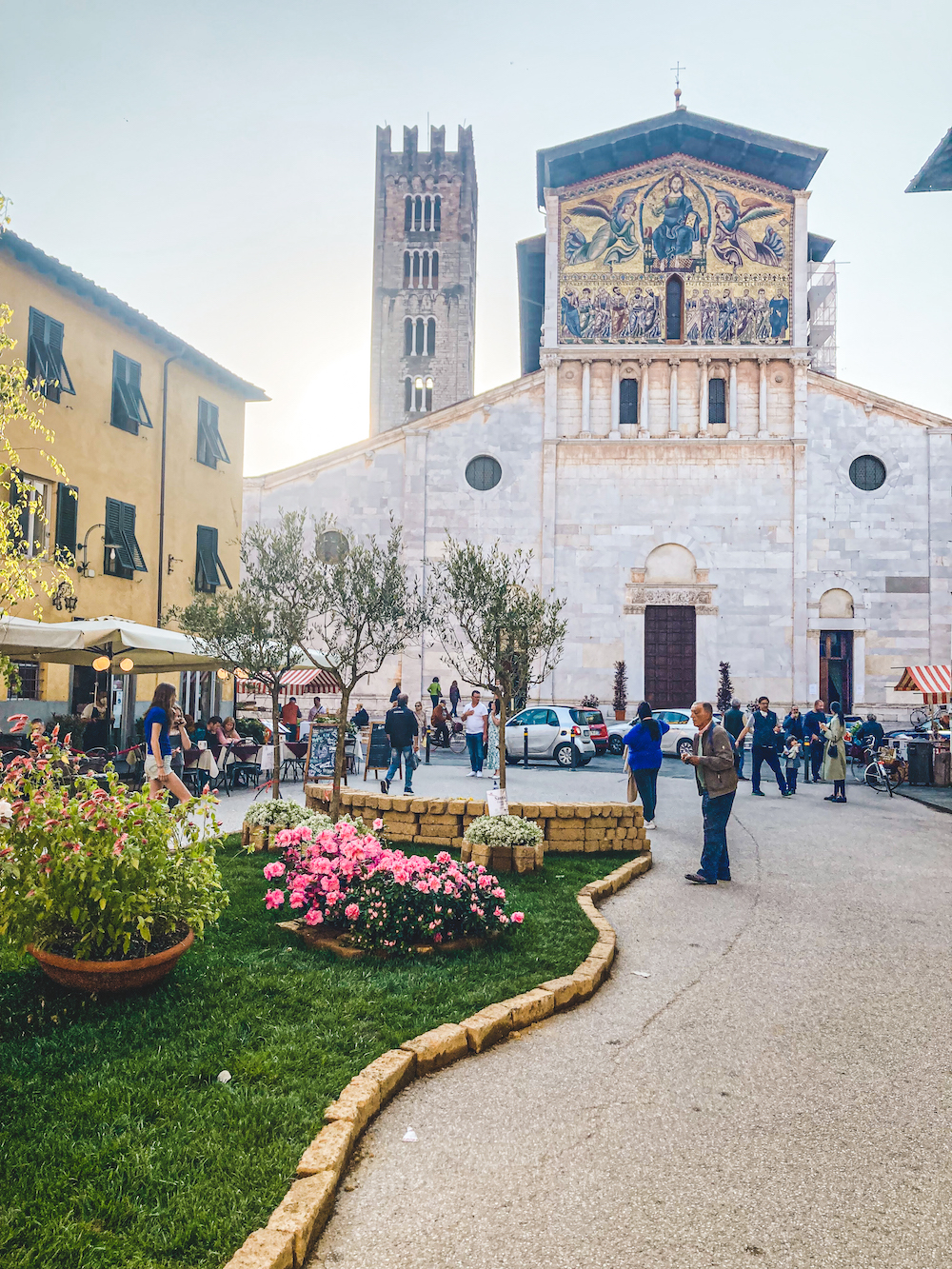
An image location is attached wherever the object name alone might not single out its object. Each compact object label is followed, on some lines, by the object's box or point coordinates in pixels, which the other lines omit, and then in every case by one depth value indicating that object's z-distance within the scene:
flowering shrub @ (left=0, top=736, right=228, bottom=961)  4.52
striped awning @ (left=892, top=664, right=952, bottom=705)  25.09
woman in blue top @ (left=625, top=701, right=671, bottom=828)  12.09
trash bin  19.05
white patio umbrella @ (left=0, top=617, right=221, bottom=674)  12.01
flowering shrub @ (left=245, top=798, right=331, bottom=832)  8.89
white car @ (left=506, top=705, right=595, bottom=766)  22.67
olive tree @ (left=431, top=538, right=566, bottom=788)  12.17
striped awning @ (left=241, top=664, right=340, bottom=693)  23.92
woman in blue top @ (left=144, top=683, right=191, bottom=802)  10.27
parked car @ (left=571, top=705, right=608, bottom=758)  25.84
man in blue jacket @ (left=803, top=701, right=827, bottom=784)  20.72
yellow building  18.30
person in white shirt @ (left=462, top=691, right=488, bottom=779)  19.44
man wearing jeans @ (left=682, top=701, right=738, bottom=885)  8.91
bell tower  55.91
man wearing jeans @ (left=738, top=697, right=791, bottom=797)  17.03
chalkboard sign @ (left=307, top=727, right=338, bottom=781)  15.62
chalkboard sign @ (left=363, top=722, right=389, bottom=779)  16.62
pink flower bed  5.94
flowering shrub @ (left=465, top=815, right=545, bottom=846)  8.55
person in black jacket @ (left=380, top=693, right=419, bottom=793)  15.73
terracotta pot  4.62
